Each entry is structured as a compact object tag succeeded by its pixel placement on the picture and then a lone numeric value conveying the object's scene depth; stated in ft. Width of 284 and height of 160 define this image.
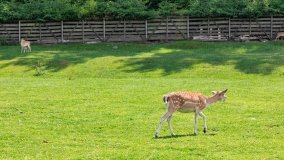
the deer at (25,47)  133.90
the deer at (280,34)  149.54
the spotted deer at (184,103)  48.21
